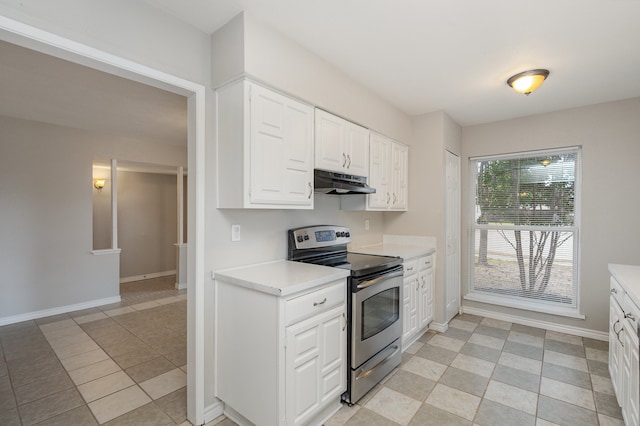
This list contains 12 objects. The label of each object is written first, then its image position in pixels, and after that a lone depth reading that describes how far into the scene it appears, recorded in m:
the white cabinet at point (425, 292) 3.18
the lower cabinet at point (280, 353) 1.66
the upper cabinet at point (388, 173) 3.08
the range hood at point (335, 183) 2.32
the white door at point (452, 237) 3.62
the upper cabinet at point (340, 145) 2.39
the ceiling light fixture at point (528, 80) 2.52
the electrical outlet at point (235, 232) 2.12
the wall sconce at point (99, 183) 5.60
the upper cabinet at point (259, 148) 1.85
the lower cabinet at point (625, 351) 1.59
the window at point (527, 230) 3.51
